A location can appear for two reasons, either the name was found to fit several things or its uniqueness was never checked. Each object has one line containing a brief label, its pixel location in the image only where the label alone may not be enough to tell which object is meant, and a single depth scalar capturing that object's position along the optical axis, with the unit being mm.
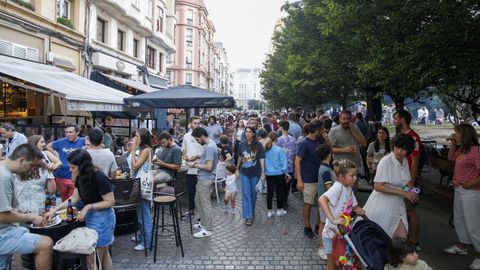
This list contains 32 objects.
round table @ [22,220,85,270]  4012
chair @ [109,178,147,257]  5242
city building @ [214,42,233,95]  94425
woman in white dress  4430
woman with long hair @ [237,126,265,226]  6980
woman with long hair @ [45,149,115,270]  4074
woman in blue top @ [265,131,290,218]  7453
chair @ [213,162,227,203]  9258
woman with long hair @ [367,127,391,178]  7918
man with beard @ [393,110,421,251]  5266
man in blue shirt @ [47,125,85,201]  6504
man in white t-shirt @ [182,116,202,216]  7164
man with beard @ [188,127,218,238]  6363
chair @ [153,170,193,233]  5887
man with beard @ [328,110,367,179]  6625
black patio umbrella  9375
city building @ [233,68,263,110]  196625
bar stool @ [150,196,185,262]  5469
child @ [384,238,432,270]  3439
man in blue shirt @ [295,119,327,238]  6116
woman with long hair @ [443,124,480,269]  4895
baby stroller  3578
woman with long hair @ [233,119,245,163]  11931
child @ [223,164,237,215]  7434
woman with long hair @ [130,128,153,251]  5688
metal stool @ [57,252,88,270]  3818
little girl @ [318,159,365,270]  4137
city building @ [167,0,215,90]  58844
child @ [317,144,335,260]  5309
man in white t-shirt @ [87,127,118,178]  5370
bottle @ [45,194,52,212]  5113
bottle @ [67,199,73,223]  4268
